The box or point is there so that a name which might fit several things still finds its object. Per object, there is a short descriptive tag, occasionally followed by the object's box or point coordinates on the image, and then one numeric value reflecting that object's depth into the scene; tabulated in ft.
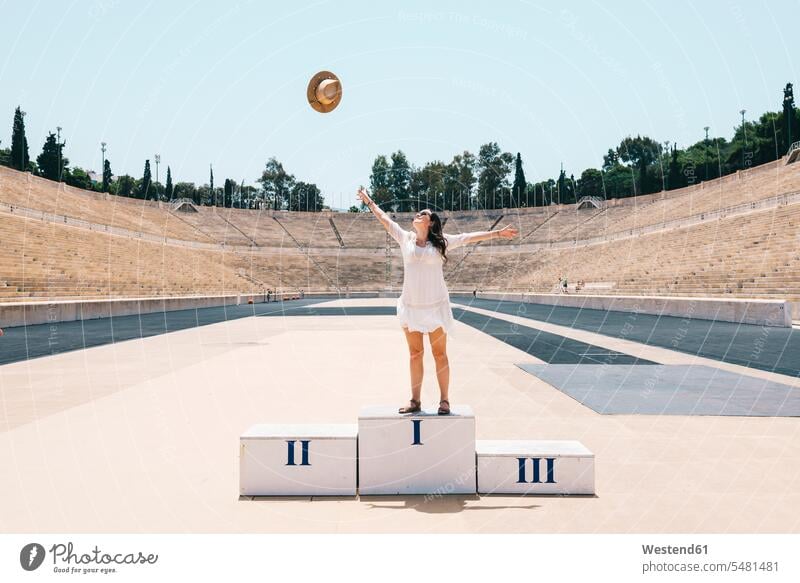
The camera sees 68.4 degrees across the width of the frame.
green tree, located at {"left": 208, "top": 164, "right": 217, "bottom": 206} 391.20
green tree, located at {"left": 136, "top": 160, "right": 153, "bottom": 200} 348.43
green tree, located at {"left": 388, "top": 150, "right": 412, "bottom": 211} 412.16
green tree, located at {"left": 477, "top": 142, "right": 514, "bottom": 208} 382.42
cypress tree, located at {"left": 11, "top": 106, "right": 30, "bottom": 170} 269.23
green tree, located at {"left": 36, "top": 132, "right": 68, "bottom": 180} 288.30
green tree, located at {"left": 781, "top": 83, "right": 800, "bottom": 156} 228.22
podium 15.90
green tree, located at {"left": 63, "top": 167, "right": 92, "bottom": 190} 319.59
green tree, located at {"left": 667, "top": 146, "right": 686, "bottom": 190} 280.31
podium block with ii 15.87
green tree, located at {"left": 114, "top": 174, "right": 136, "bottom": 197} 367.95
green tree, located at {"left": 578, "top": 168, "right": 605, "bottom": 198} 385.81
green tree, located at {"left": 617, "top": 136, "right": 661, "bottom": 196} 404.69
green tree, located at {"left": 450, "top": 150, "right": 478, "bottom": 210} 410.31
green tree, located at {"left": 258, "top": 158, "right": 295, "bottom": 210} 457.68
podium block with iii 15.71
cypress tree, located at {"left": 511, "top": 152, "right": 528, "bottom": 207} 357.41
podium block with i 15.96
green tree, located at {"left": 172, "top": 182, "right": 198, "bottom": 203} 423.23
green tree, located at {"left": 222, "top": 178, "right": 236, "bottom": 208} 417.28
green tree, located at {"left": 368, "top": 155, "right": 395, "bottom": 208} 392.88
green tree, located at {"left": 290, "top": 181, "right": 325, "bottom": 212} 451.12
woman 16.67
